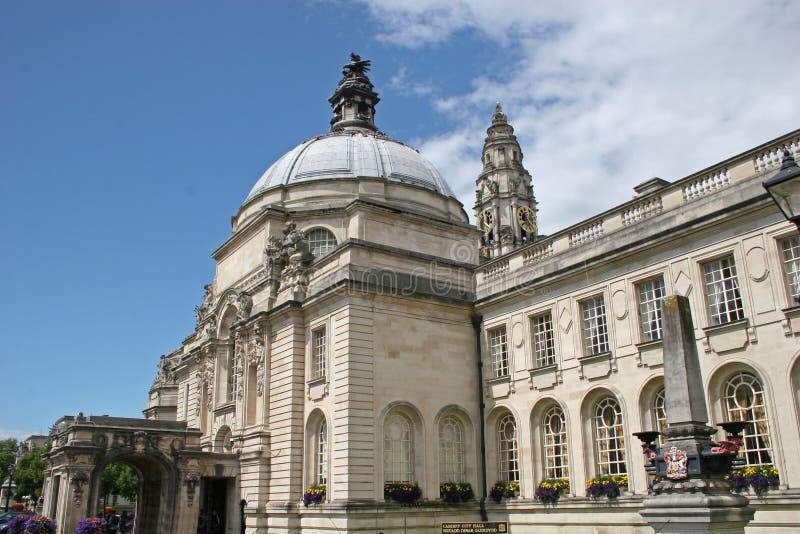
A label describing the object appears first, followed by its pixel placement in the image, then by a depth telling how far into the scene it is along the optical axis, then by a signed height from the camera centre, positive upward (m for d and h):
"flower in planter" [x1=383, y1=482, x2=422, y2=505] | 25.58 +0.28
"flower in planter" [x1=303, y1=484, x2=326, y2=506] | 26.27 +0.28
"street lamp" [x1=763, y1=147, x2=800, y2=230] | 10.55 +4.23
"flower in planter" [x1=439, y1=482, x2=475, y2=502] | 26.77 +0.26
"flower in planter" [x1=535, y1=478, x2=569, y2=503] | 24.31 +0.27
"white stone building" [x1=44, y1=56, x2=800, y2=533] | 20.28 +4.59
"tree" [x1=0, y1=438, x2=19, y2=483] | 84.56 +6.40
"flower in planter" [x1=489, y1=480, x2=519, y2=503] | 26.31 +0.28
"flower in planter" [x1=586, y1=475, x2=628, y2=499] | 22.47 +0.32
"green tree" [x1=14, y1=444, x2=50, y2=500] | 71.00 +3.04
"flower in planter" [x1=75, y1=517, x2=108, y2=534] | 24.12 -0.60
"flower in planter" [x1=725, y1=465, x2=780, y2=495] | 18.61 +0.37
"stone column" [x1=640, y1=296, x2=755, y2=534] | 11.73 +0.48
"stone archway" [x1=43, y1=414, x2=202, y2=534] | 29.91 +1.86
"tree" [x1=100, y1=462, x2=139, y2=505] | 65.38 +2.26
